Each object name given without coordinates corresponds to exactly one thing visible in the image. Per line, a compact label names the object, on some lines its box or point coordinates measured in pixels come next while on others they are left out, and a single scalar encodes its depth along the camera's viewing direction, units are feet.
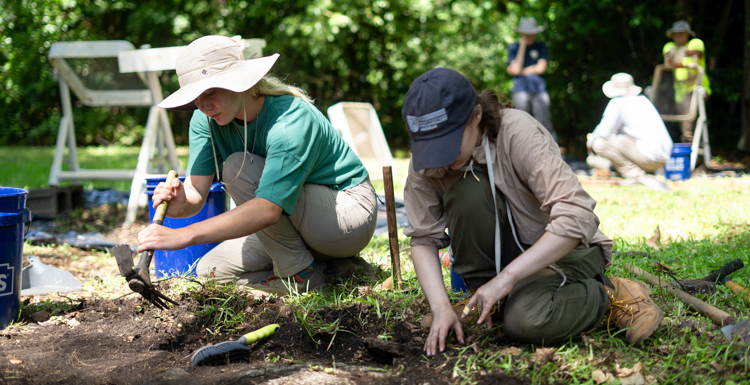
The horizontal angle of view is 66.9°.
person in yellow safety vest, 22.68
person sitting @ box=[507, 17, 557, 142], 22.94
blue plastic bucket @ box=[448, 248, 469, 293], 8.00
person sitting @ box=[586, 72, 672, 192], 17.74
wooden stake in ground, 8.23
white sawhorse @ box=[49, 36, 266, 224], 14.26
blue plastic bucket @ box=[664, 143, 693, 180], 20.01
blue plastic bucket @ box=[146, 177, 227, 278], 9.13
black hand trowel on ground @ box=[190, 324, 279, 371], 6.12
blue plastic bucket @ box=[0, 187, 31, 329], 7.03
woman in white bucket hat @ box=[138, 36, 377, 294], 6.83
